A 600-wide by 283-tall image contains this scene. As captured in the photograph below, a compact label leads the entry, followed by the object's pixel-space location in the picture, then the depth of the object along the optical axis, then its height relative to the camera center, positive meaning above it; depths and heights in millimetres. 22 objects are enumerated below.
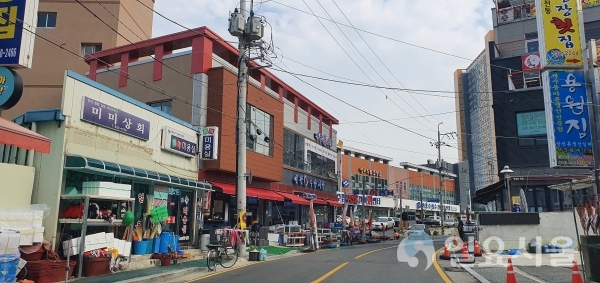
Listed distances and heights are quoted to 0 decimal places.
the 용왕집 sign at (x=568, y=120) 18047 +3944
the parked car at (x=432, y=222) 59509 -692
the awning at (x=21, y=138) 9961 +1707
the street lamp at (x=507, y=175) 25586 +2390
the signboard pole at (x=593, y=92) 10312 +2827
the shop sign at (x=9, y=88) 11211 +3033
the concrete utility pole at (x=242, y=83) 18344 +5446
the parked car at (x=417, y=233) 34050 -1279
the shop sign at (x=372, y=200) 62250 +2214
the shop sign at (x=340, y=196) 50344 +2189
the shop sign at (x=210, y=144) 21109 +3245
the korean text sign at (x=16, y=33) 11102 +4387
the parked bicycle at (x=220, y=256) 14173 -1363
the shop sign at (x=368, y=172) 68875 +6772
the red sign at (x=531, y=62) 32469 +10897
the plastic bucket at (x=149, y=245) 15816 -1064
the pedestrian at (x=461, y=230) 28000 -837
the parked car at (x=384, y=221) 51812 -677
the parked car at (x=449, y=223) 60475 -850
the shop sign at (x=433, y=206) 81088 +1894
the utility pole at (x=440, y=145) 48494 +7588
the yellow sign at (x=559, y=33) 16906 +6898
